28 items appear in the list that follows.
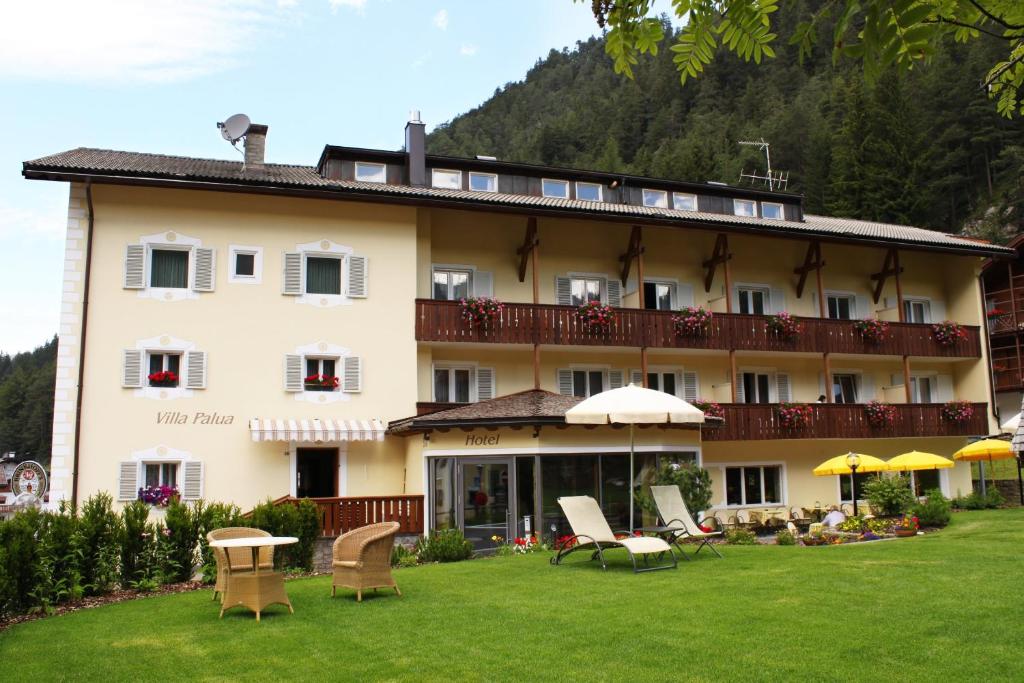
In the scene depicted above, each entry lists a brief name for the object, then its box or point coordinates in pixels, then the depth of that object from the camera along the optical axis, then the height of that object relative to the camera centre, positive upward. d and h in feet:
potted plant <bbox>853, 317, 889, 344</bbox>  90.43 +14.43
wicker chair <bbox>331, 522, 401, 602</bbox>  35.86 -3.26
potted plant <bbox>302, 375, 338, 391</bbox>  71.10 +7.66
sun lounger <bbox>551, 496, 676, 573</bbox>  42.68 -2.55
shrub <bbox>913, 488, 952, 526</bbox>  64.80 -2.81
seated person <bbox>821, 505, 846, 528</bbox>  63.07 -3.10
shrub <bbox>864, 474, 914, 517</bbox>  70.44 -1.77
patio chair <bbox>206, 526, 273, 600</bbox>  34.83 -3.07
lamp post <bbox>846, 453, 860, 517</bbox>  69.77 +1.04
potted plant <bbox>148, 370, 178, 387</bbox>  67.46 +7.70
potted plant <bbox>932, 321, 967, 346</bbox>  95.09 +14.69
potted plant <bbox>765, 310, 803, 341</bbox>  86.28 +14.29
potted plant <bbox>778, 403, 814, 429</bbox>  83.46 +5.45
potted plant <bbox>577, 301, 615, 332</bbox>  78.54 +13.98
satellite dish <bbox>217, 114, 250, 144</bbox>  79.61 +31.19
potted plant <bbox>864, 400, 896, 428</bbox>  88.02 +5.84
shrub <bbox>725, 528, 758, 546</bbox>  57.52 -3.96
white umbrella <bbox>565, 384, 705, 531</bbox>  44.62 +3.37
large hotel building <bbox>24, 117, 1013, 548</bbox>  65.72 +11.89
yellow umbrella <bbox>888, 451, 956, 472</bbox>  74.90 +0.99
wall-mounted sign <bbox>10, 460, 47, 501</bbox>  115.96 +0.54
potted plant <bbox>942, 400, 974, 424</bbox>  92.22 +6.25
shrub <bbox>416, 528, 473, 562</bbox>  53.42 -4.11
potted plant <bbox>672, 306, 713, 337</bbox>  82.33 +14.09
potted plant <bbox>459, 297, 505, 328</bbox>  74.84 +13.84
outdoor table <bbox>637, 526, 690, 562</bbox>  45.16 -2.97
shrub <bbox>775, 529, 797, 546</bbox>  56.08 -3.94
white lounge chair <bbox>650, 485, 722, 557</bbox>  46.24 -1.85
